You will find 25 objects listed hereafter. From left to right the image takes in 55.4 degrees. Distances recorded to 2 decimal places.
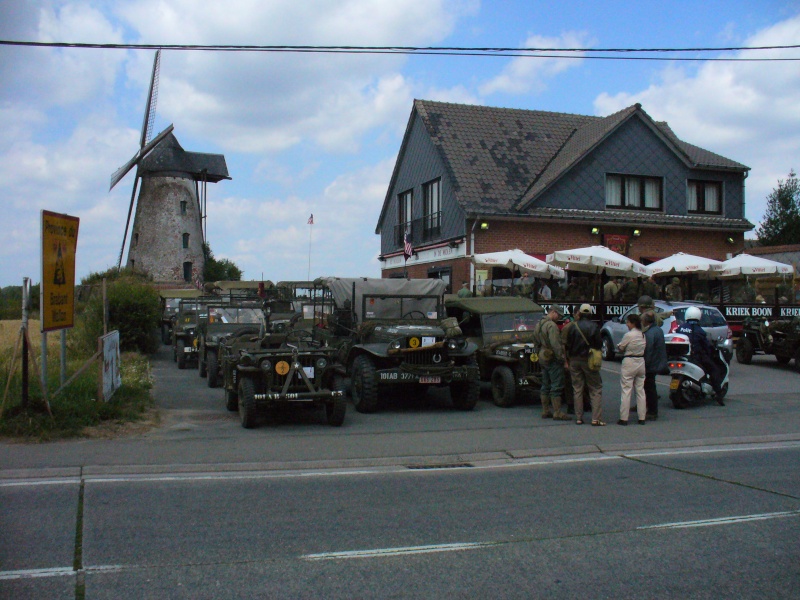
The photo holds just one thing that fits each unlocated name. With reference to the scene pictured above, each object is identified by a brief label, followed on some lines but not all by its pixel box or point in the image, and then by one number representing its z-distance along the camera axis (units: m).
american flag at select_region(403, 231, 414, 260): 23.92
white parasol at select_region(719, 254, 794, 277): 23.62
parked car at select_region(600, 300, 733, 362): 17.75
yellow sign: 10.52
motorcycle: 13.74
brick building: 28.00
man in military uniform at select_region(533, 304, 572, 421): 12.42
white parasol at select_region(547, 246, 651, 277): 22.31
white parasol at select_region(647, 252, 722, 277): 23.94
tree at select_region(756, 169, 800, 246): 52.94
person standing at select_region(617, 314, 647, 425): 12.02
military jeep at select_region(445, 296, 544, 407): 13.70
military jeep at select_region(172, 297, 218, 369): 20.30
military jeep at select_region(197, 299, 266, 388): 16.58
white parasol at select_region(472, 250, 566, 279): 22.18
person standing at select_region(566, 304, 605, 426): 11.91
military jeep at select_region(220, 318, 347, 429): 11.38
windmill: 53.84
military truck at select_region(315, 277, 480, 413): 13.02
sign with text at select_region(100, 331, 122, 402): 11.57
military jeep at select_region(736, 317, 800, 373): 18.67
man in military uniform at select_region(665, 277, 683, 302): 23.53
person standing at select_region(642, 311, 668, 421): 12.34
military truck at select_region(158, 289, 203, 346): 30.31
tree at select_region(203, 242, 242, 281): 59.34
